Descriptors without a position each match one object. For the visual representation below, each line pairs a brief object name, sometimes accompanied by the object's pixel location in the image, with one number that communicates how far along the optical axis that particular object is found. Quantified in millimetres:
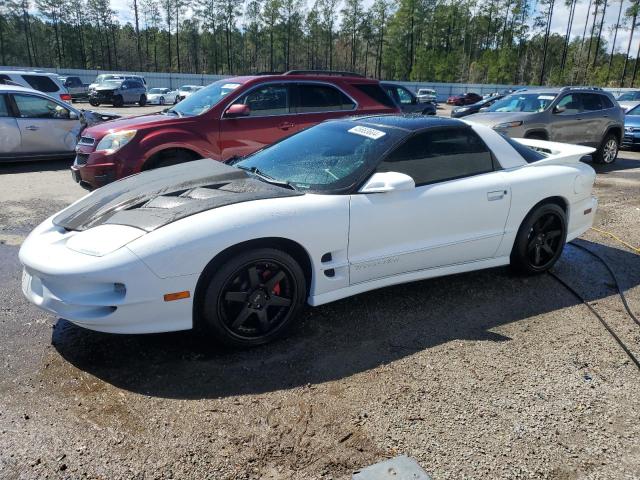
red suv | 6469
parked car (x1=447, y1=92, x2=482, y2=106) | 43750
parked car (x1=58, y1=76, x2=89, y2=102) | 36469
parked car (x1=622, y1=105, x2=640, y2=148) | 14031
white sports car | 2883
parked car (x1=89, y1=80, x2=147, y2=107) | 32562
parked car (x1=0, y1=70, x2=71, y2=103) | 13680
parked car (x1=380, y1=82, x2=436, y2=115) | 15539
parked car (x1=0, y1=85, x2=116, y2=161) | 9689
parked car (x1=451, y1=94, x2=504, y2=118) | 18495
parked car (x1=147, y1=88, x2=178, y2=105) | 37750
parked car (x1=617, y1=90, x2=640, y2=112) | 21178
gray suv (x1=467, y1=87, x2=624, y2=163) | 10070
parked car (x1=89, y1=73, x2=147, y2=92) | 34281
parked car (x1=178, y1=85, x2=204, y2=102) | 32938
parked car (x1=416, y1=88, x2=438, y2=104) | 48472
